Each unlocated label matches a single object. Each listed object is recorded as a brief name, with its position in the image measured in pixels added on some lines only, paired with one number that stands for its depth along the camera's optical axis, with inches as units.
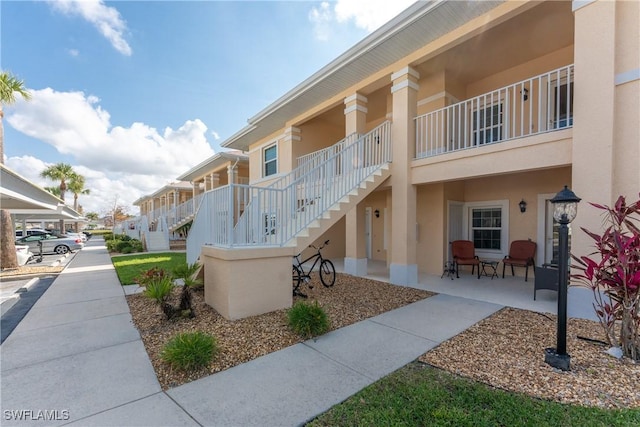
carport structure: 243.0
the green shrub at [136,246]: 666.2
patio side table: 342.3
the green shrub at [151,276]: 207.0
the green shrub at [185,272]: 202.2
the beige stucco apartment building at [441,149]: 189.5
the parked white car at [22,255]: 435.8
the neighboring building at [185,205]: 692.7
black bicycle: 261.9
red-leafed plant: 133.6
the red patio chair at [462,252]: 336.9
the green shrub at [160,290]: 186.7
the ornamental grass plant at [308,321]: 168.1
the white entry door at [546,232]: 313.3
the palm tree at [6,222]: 392.2
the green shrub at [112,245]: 686.5
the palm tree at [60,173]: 1342.3
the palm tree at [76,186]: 1450.5
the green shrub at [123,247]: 653.3
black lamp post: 128.3
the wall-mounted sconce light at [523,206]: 328.8
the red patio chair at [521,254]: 313.8
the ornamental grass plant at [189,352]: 128.6
